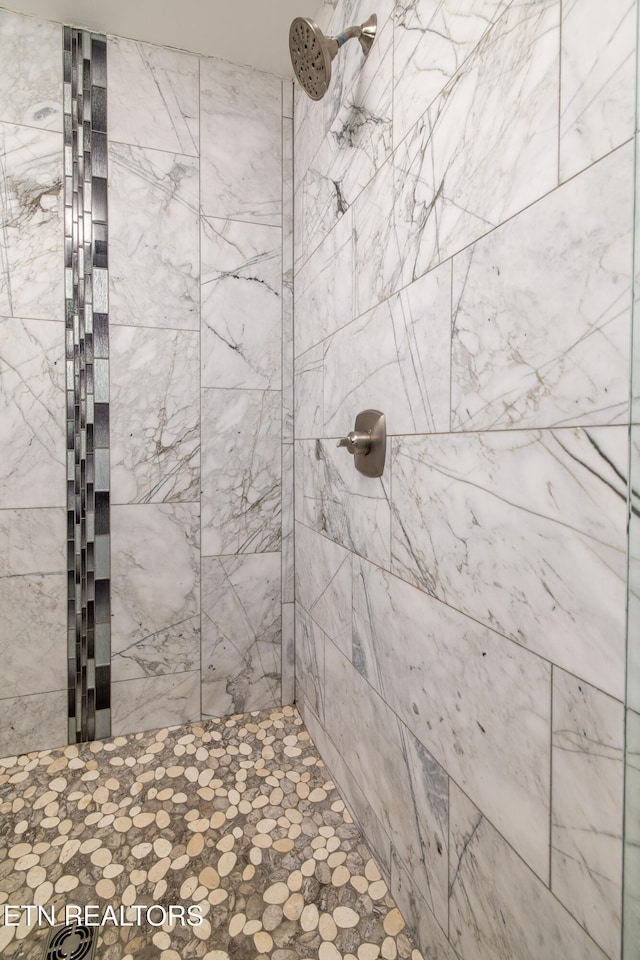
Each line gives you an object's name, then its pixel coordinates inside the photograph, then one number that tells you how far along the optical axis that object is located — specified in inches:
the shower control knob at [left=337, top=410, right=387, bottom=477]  38.5
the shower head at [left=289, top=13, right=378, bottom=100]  37.4
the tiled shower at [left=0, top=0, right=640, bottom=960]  20.0
